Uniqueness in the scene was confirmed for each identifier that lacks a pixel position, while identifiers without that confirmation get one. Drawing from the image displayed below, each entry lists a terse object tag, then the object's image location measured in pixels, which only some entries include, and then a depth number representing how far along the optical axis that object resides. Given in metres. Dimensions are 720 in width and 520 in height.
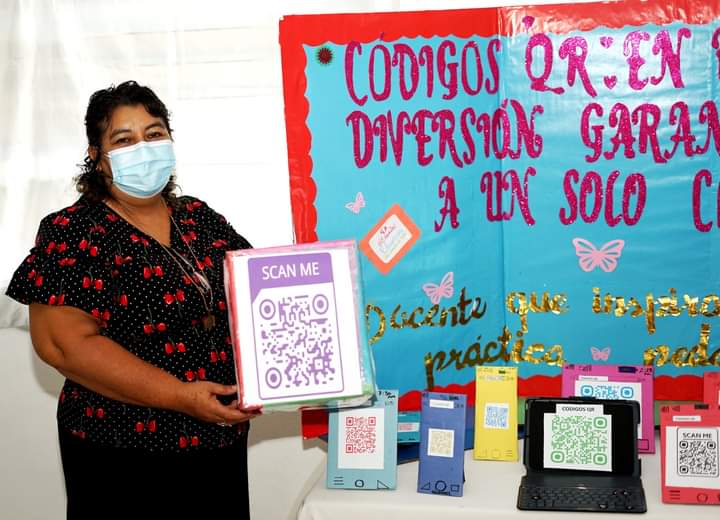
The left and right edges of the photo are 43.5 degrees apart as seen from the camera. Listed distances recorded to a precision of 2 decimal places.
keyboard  1.98
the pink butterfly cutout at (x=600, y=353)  2.56
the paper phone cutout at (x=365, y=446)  2.17
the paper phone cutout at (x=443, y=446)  2.11
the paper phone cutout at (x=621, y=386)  2.31
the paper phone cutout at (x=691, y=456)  1.99
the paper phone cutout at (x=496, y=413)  2.31
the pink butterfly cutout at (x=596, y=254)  2.52
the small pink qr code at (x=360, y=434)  2.20
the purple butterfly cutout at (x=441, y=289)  2.56
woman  1.76
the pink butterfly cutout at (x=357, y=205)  2.53
